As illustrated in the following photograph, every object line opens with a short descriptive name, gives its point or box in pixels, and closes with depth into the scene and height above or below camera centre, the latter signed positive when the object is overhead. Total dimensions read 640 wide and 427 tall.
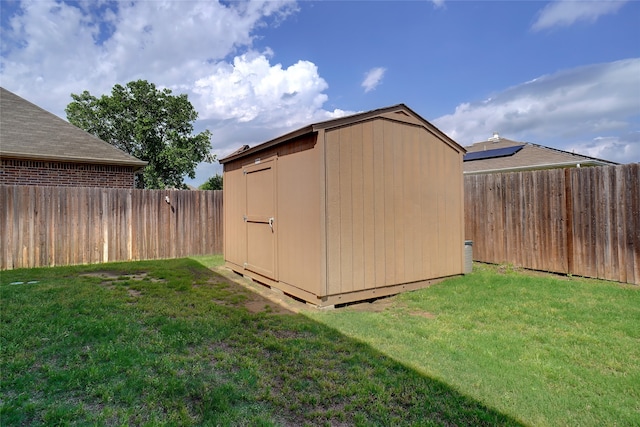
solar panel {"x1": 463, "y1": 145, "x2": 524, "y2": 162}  12.15 +2.38
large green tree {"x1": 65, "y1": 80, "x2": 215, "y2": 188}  19.66 +5.76
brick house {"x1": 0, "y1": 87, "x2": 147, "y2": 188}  8.30 +1.77
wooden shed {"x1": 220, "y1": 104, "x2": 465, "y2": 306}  4.37 +0.13
